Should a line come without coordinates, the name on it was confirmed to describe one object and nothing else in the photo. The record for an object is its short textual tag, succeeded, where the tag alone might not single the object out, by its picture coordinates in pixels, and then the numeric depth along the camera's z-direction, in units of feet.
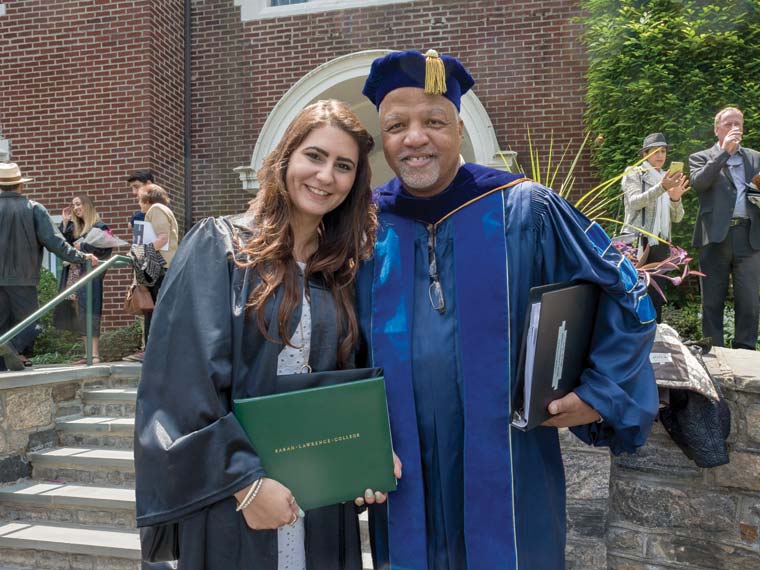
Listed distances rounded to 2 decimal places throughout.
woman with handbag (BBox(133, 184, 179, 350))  17.72
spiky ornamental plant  23.18
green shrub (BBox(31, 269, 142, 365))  22.38
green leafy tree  22.71
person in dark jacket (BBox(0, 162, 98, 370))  16.16
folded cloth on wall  7.98
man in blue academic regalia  5.74
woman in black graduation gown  5.03
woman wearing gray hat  17.21
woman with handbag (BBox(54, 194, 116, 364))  18.22
